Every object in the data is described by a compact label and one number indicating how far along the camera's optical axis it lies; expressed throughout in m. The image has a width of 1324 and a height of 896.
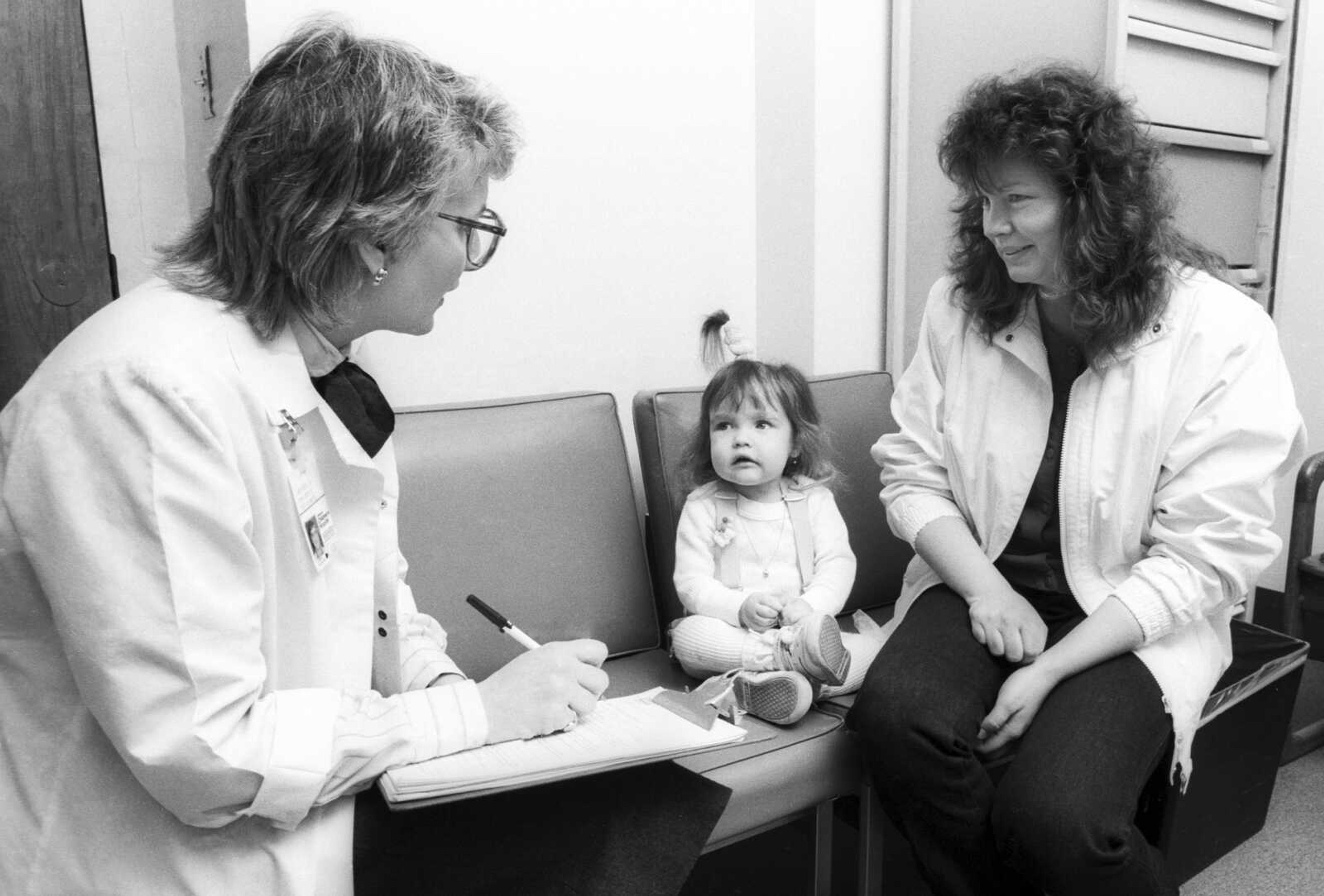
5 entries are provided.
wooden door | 1.69
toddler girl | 1.78
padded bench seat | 1.78
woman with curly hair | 1.46
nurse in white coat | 0.87
